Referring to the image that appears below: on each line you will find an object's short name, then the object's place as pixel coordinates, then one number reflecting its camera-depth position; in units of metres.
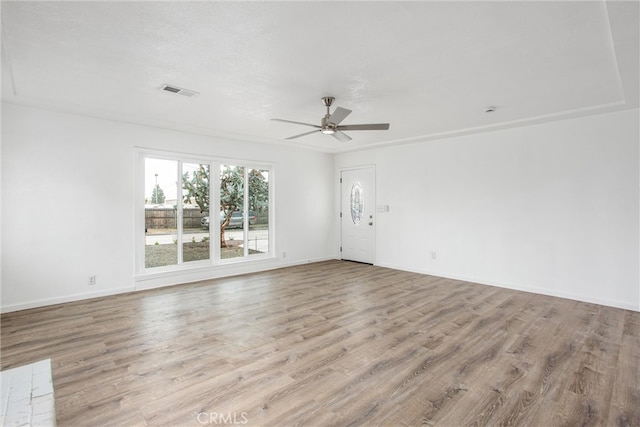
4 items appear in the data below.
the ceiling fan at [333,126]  3.59
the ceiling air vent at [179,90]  3.42
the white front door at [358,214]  7.09
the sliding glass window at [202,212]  5.18
